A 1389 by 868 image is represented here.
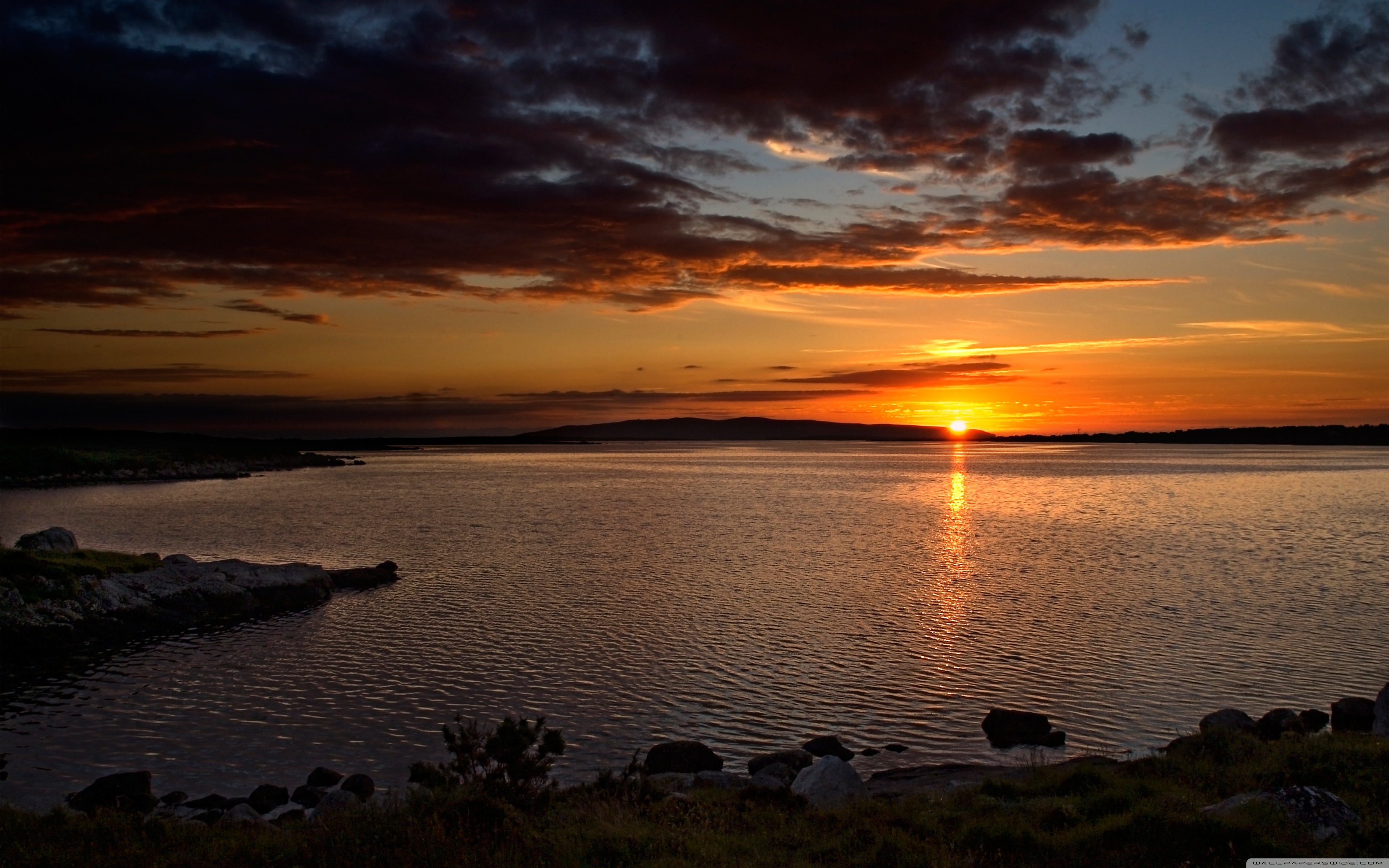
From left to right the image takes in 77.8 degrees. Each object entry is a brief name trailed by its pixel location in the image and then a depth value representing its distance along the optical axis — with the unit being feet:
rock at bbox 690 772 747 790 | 55.16
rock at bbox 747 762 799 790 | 56.13
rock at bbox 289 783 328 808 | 56.65
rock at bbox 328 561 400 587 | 141.18
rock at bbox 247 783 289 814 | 55.77
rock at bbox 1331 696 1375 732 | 65.98
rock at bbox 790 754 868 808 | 49.70
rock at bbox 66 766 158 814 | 55.67
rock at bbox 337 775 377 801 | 56.75
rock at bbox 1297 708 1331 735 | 64.80
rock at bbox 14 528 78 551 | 129.49
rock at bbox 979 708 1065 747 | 66.90
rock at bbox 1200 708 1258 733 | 63.05
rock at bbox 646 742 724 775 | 61.05
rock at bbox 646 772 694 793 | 50.80
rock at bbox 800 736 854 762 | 64.18
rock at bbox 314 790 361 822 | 48.69
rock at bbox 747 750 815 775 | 60.44
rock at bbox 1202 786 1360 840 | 36.17
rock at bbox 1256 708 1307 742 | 63.55
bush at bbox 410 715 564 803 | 44.91
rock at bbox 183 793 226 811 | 56.03
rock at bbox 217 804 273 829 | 47.73
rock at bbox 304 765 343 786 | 59.62
